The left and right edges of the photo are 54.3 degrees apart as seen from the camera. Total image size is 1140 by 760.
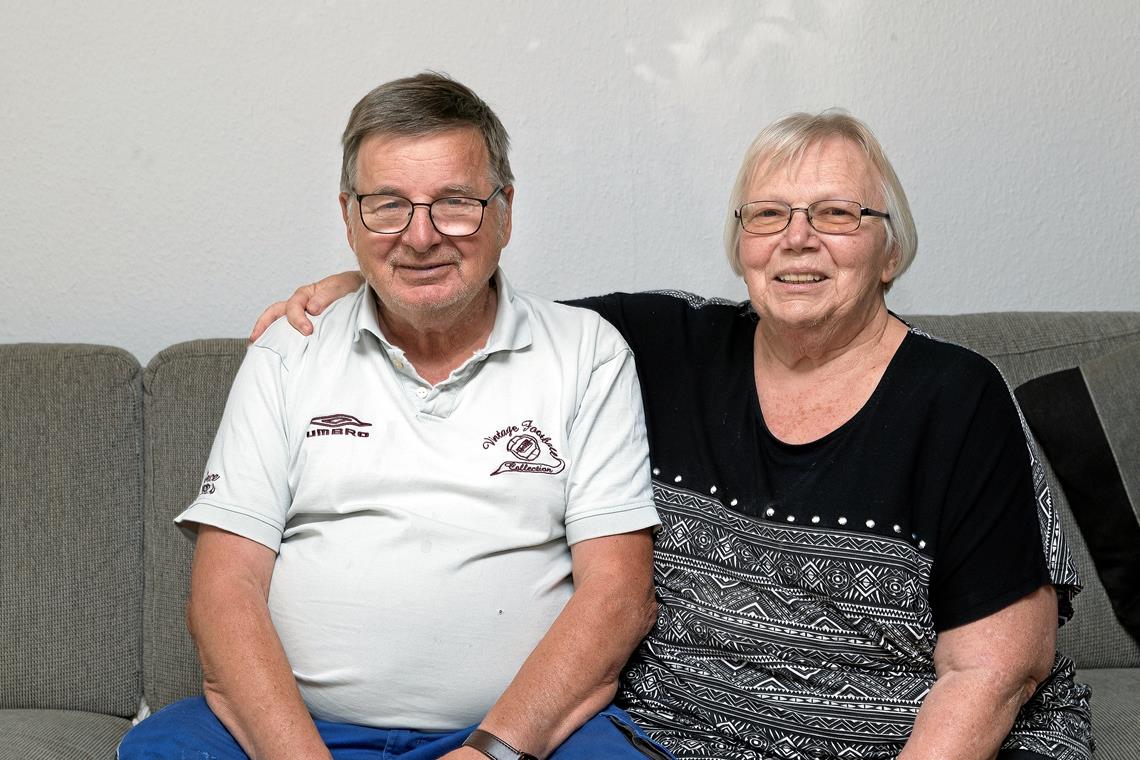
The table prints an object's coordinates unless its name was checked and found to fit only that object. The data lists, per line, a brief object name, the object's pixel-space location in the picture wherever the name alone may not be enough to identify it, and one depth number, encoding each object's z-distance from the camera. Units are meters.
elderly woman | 1.49
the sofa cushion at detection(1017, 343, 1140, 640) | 1.92
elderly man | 1.58
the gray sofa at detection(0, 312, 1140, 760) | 1.92
